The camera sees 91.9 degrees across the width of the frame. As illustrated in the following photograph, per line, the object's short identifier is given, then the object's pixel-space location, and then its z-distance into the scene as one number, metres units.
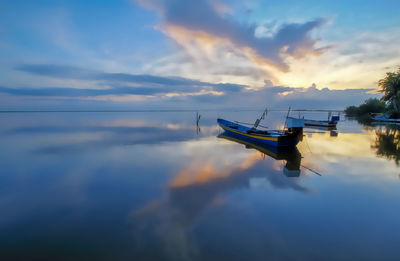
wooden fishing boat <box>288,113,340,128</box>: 37.84
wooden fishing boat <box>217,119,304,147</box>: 17.30
